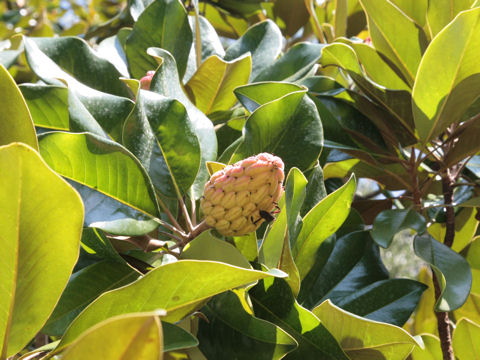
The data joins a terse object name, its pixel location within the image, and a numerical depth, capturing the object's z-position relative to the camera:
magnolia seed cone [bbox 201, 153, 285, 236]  0.82
